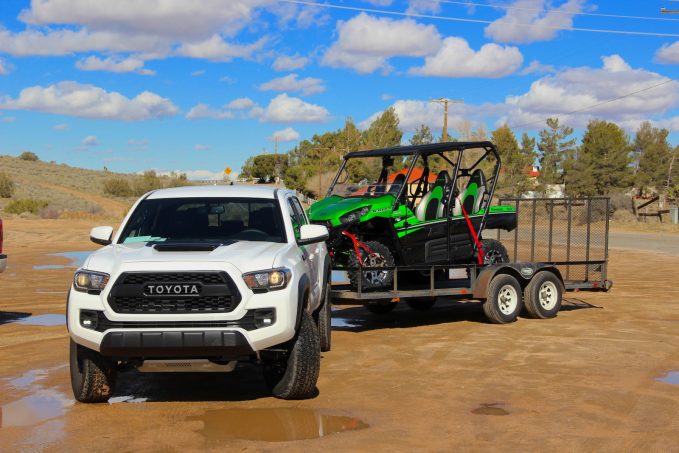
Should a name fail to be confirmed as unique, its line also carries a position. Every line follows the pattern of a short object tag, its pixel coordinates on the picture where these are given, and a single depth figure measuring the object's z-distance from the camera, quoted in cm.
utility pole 5734
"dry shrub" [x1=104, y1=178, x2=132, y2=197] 8506
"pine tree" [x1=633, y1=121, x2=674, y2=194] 8550
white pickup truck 714
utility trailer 1272
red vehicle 1258
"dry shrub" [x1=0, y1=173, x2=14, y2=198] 6825
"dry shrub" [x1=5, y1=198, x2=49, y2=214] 5522
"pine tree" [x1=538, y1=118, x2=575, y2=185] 8475
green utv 1238
